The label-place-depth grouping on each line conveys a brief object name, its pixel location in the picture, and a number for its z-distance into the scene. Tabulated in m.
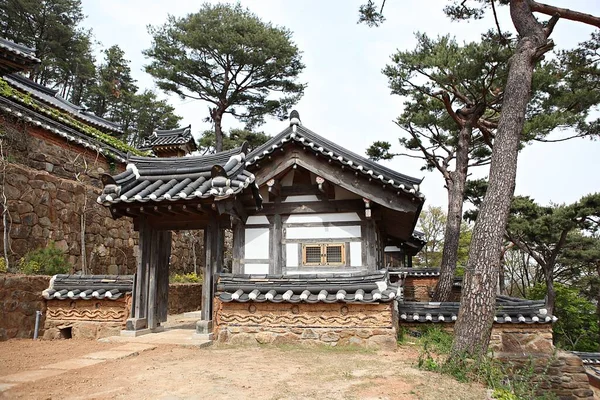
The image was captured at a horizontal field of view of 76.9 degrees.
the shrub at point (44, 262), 9.84
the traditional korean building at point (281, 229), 7.16
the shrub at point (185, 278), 16.64
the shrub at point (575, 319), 21.50
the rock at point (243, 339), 7.24
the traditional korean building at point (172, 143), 19.31
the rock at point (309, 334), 7.10
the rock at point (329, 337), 7.00
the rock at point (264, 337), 7.20
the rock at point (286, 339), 7.12
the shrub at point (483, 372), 4.79
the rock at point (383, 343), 6.77
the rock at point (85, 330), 8.15
